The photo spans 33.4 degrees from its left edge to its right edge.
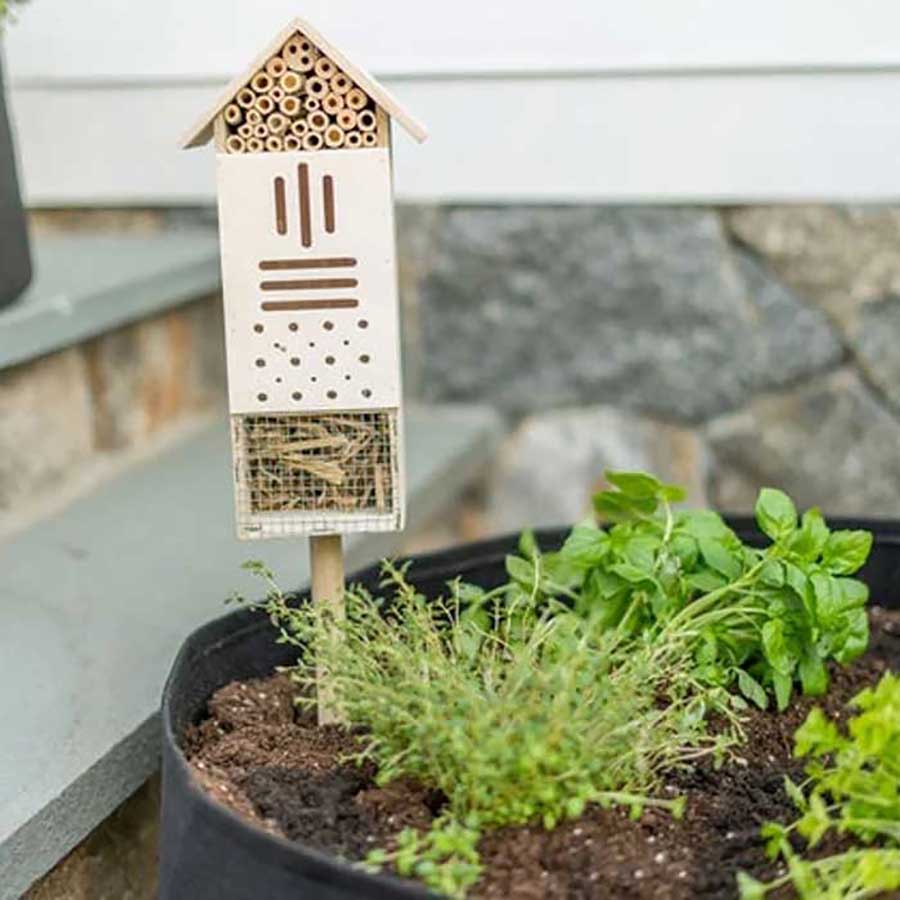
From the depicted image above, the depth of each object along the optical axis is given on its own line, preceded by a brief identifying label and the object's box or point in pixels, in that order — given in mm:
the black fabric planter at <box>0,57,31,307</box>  1637
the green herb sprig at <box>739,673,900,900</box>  929
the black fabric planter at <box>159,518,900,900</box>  919
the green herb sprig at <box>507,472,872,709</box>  1194
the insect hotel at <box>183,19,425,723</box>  1122
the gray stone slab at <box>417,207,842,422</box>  1900
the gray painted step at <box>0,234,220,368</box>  1640
